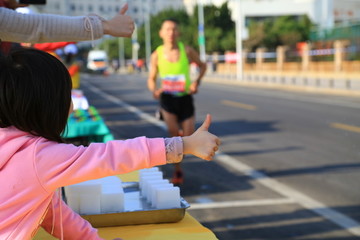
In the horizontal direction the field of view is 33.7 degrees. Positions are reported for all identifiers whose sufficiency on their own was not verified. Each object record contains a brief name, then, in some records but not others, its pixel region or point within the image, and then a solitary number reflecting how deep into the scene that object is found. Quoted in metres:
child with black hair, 1.99
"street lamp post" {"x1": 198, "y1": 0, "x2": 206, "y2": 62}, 50.28
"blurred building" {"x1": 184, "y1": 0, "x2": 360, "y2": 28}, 91.00
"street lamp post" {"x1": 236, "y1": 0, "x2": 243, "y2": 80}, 39.39
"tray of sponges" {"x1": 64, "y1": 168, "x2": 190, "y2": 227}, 2.64
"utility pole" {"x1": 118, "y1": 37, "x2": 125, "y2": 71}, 109.38
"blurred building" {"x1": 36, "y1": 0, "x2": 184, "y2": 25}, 139.25
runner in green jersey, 7.16
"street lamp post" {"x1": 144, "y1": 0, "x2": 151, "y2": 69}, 85.54
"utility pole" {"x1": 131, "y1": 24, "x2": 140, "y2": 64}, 91.06
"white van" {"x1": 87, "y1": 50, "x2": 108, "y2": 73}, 70.19
